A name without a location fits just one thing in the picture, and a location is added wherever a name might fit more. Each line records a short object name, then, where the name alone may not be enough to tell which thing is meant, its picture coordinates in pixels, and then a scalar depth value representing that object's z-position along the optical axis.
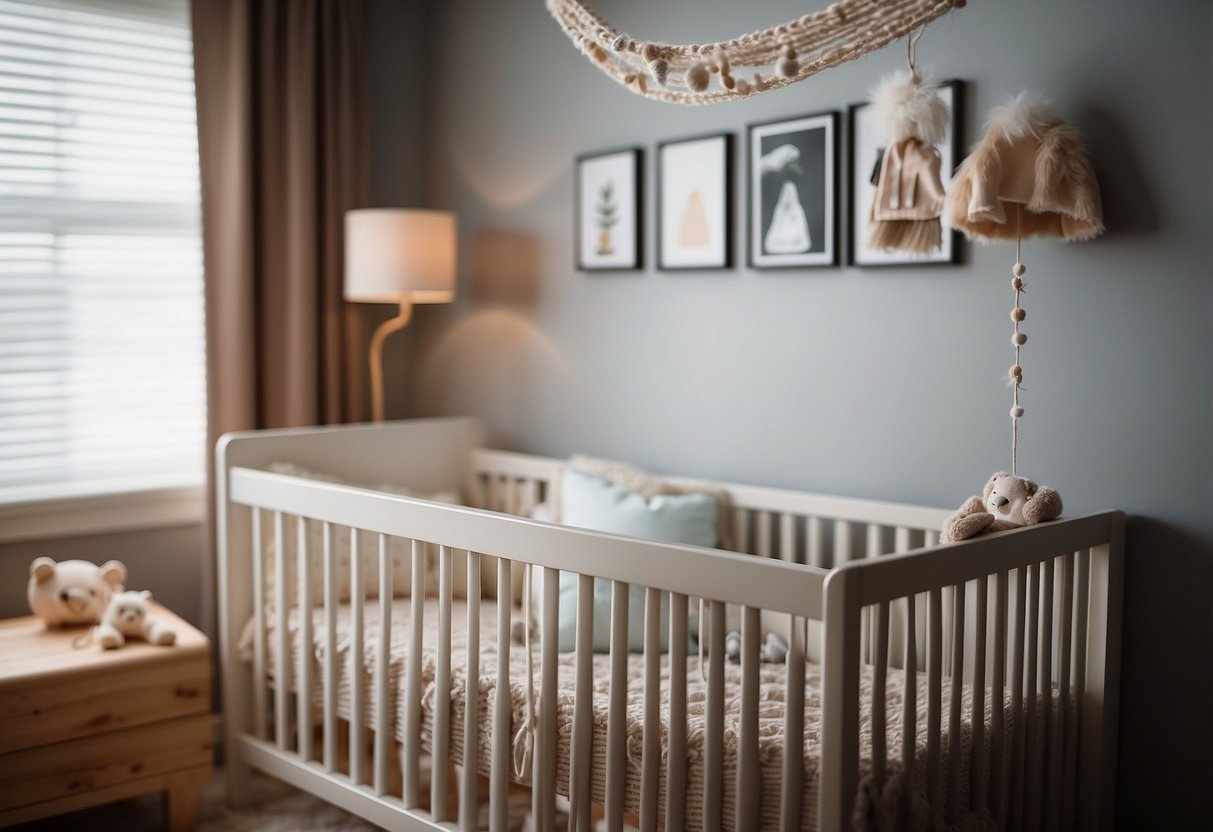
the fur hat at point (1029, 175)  1.88
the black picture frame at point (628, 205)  2.80
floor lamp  2.87
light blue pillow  2.34
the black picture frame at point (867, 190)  2.15
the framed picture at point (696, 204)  2.60
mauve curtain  2.94
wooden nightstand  2.24
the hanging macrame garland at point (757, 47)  1.62
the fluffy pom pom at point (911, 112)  2.03
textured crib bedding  1.65
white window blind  2.71
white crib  1.55
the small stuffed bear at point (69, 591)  2.51
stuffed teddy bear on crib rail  1.82
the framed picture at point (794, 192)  2.38
